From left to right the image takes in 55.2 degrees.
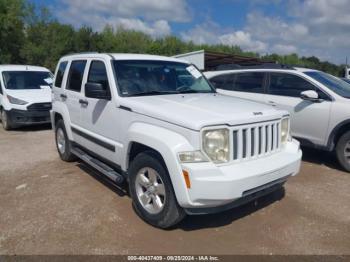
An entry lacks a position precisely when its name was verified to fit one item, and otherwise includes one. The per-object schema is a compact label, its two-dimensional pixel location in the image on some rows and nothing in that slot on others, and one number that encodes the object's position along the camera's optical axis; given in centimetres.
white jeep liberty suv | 327
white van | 988
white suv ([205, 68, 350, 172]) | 593
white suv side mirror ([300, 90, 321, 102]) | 611
